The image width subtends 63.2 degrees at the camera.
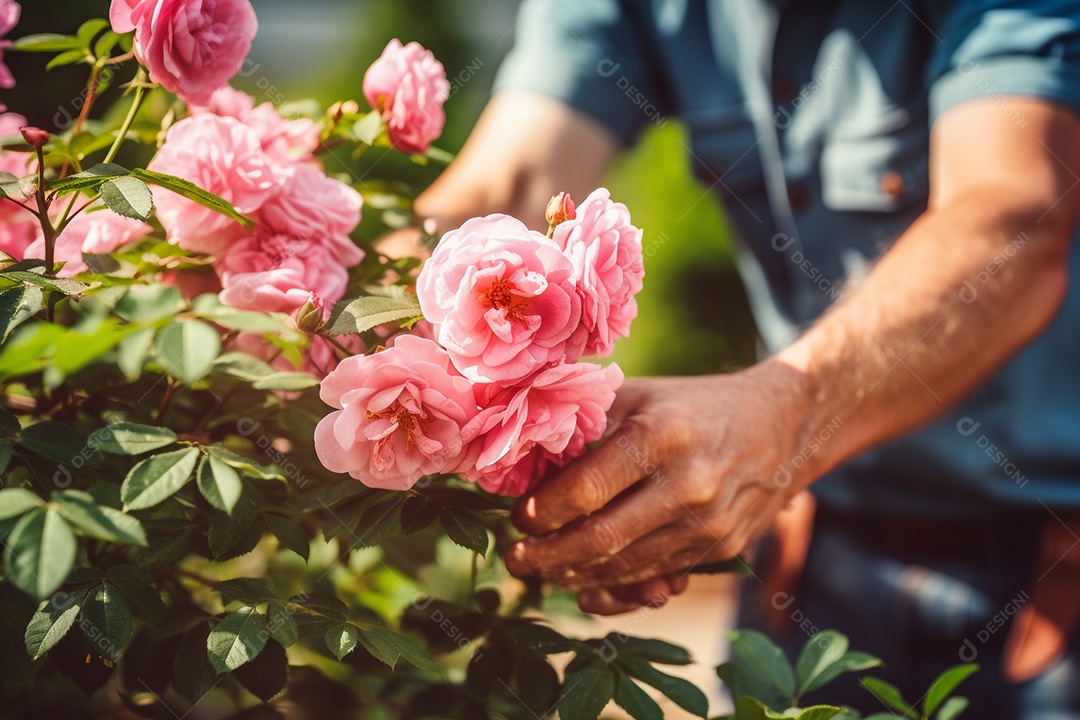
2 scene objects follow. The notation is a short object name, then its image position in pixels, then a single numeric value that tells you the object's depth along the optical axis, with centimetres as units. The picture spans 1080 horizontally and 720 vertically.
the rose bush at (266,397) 64
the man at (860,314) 97
